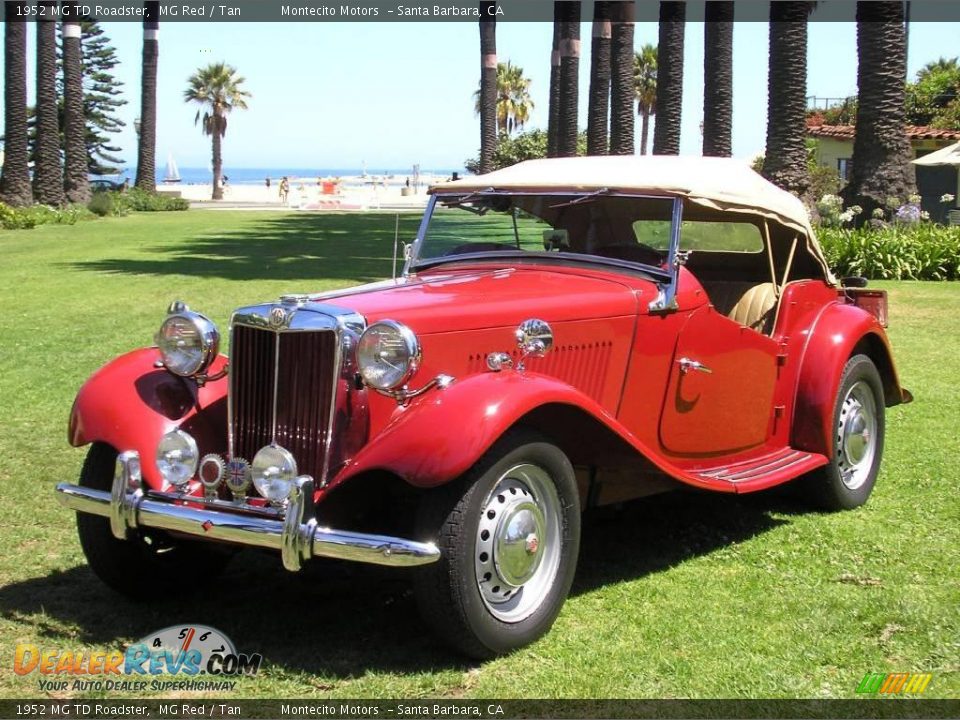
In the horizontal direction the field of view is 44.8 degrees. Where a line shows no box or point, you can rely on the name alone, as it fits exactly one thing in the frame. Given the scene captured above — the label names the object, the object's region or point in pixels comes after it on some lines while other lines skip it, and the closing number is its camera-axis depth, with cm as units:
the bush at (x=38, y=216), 2983
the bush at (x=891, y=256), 1762
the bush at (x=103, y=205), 3703
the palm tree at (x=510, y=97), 7462
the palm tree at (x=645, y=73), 6944
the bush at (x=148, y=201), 4209
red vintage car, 414
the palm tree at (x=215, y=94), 6725
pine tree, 5278
